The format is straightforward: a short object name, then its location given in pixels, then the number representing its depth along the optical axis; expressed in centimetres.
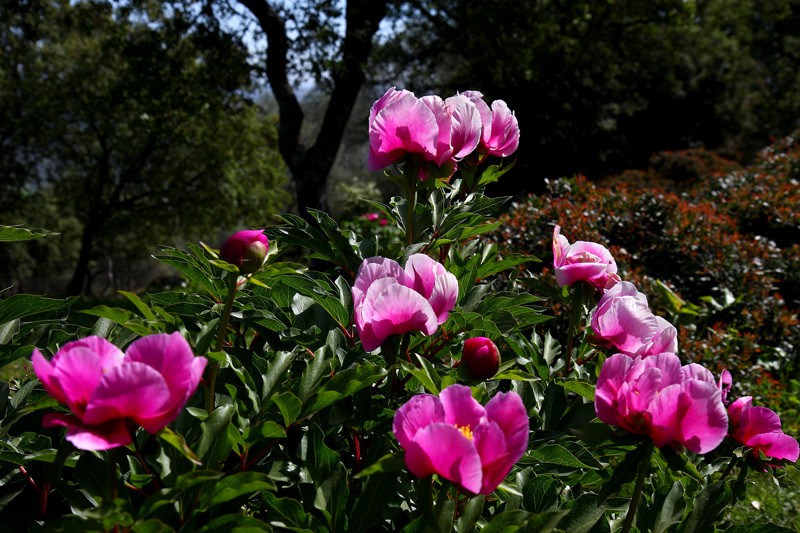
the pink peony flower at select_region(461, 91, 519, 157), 146
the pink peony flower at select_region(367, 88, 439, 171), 120
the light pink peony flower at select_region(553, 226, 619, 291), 128
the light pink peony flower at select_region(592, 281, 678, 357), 110
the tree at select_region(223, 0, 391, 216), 851
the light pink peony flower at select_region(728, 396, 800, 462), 116
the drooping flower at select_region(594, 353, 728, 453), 87
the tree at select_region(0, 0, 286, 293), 1407
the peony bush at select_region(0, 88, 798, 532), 74
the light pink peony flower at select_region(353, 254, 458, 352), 91
